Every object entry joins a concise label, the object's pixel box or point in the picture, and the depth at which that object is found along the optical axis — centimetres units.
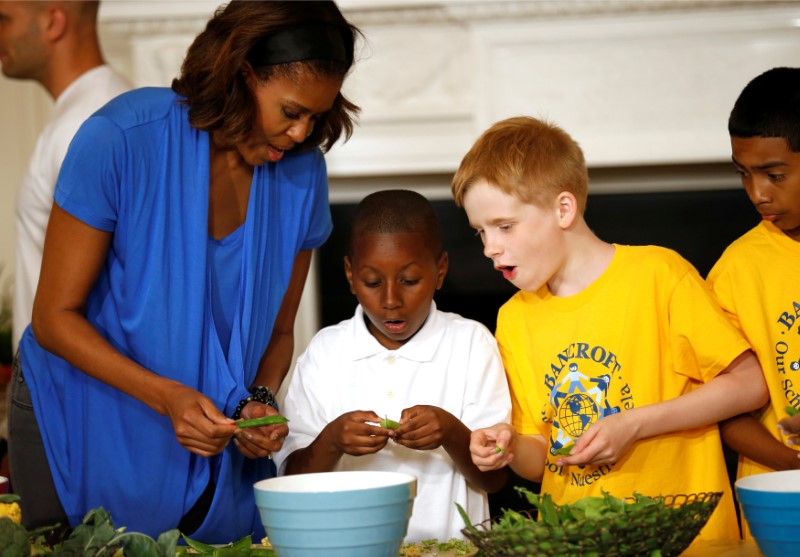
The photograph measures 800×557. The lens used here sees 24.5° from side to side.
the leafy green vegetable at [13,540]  190
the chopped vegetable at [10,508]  200
